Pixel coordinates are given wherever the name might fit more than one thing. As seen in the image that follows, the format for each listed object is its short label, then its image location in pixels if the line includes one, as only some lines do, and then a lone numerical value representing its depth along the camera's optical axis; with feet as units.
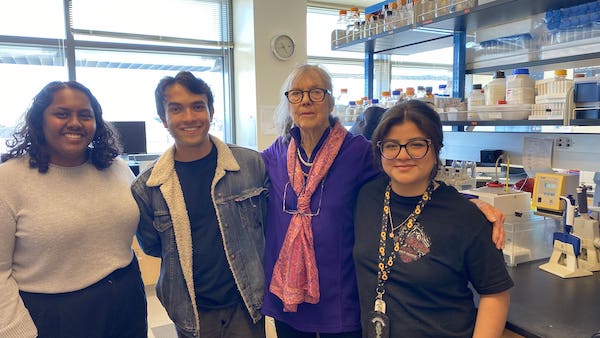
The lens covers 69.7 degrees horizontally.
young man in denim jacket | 4.81
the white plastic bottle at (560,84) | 5.37
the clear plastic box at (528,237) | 5.72
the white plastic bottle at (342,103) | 9.60
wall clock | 14.16
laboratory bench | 3.96
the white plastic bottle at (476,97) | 6.65
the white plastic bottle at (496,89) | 6.31
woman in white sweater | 4.22
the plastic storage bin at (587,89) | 5.01
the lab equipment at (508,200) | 5.86
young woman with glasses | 3.59
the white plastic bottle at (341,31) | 9.05
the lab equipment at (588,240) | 5.34
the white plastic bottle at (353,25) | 8.68
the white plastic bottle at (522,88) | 5.88
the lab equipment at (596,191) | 6.92
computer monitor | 12.92
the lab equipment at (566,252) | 5.24
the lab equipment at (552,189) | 5.74
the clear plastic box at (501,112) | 5.86
